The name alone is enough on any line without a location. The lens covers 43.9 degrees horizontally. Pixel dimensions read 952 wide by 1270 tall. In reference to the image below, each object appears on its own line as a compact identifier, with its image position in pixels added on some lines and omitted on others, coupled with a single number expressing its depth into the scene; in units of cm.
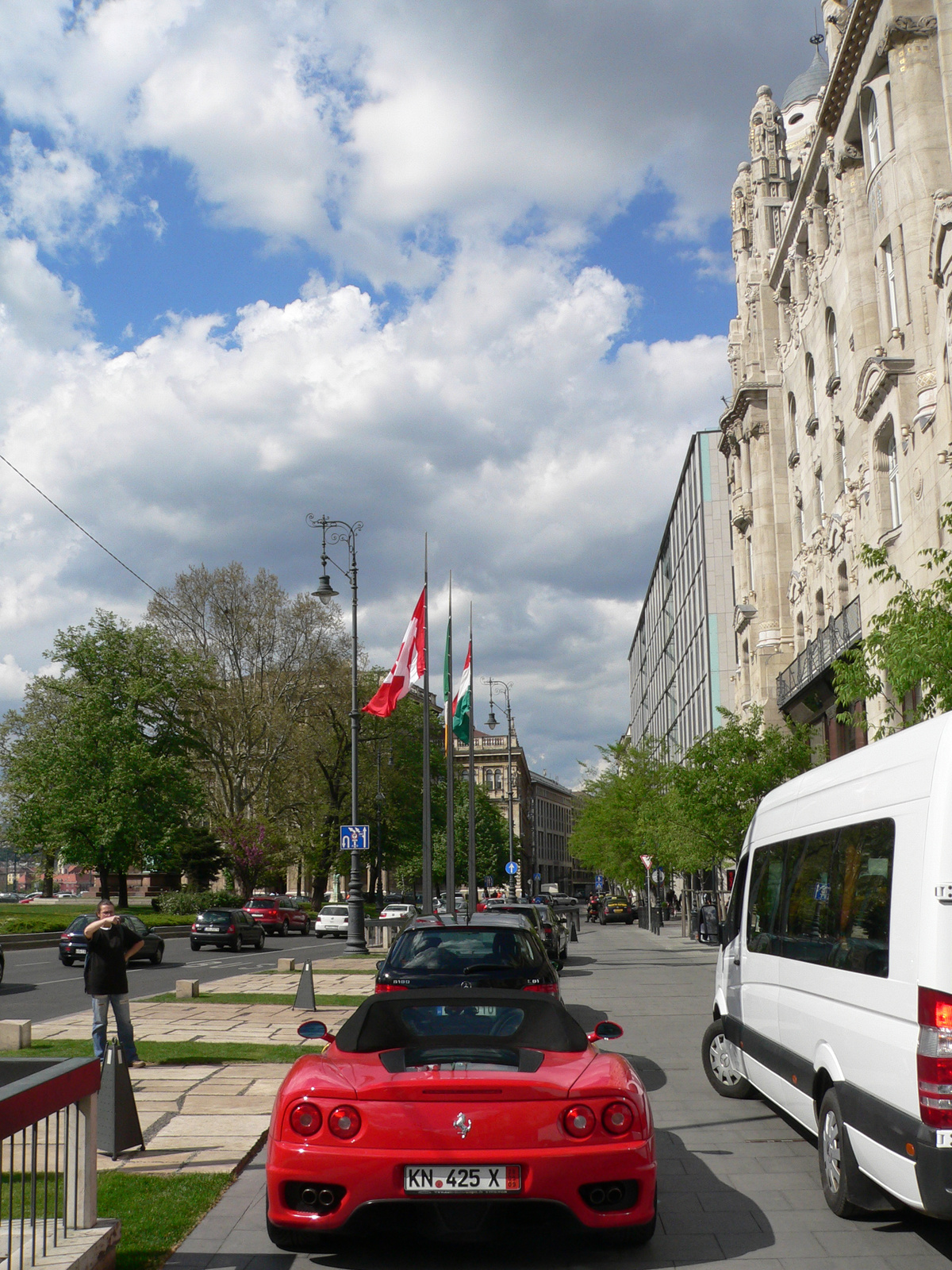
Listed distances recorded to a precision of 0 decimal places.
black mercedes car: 1061
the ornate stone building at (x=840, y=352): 2527
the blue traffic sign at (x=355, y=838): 2862
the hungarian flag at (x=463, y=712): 2884
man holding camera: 1063
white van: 509
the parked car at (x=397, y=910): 5456
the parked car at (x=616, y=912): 6988
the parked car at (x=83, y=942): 2817
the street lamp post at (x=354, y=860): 2917
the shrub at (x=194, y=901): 5347
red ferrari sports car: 507
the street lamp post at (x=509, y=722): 5267
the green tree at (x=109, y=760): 4928
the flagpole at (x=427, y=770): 2850
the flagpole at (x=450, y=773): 2915
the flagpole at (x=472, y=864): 2945
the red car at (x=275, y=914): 4959
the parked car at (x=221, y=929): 3644
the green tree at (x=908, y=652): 1334
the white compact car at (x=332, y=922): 4725
